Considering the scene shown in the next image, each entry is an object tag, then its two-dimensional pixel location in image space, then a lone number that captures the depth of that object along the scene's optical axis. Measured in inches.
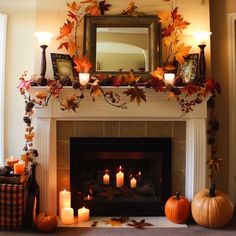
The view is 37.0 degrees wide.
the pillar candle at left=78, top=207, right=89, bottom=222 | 126.0
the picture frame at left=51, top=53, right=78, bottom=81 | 125.9
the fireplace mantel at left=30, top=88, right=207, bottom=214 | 125.7
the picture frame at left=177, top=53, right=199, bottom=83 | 124.7
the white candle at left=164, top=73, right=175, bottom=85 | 119.2
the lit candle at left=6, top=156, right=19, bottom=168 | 125.0
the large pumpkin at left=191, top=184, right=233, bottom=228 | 117.4
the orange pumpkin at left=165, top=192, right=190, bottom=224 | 122.4
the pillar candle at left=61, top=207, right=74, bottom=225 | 123.6
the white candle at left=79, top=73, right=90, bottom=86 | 118.0
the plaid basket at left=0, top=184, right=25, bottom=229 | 115.8
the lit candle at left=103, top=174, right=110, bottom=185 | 136.7
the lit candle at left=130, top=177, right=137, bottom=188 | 137.2
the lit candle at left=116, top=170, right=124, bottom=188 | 136.1
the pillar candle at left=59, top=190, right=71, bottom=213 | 126.6
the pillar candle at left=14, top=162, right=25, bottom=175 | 118.0
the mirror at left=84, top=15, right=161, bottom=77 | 127.0
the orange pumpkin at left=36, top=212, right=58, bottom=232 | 116.3
